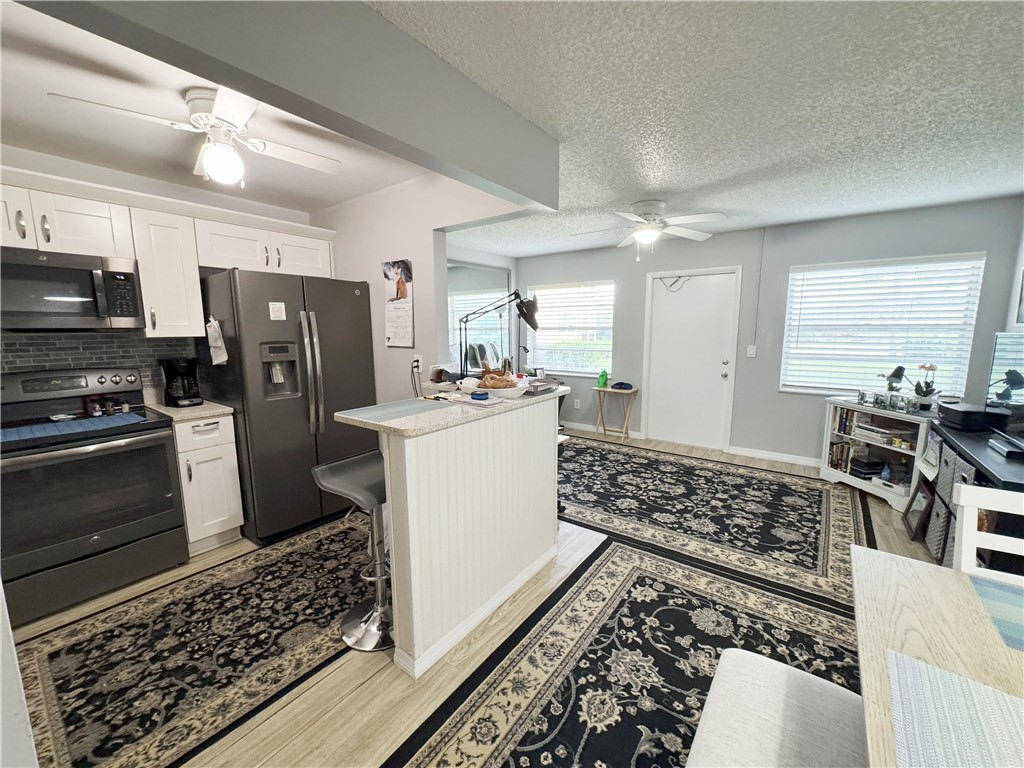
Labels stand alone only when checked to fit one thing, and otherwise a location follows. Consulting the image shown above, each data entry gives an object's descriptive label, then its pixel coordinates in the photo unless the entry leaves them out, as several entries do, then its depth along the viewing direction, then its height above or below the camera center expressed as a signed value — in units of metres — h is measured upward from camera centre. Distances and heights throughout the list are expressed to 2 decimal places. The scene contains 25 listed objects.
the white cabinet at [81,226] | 2.02 +0.56
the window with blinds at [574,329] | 5.15 +0.02
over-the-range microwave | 1.95 +0.21
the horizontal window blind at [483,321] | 5.48 +0.13
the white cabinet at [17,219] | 1.92 +0.55
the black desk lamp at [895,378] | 3.13 -0.38
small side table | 4.89 -0.98
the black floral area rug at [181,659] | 1.40 -1.38
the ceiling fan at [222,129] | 1.60 +0.88
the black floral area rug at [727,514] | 2.39 -1.36
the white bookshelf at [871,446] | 2.98 -0.93
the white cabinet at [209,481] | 2.38 -0.92
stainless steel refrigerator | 2.46 -0.32
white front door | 4.30 -0.29
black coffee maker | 2.61 -0.35
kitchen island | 1.56 -0.80
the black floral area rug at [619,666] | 1.36 -1.40
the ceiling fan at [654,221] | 2.87 +0.81
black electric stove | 1.86 -0.81
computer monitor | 2.21 -0.27
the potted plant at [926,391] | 2.93 -0.46
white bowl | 2.00 -0.30
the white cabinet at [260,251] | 2.57 +0.56
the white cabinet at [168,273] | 2.34 +0.35
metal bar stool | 1.67 -0.90
